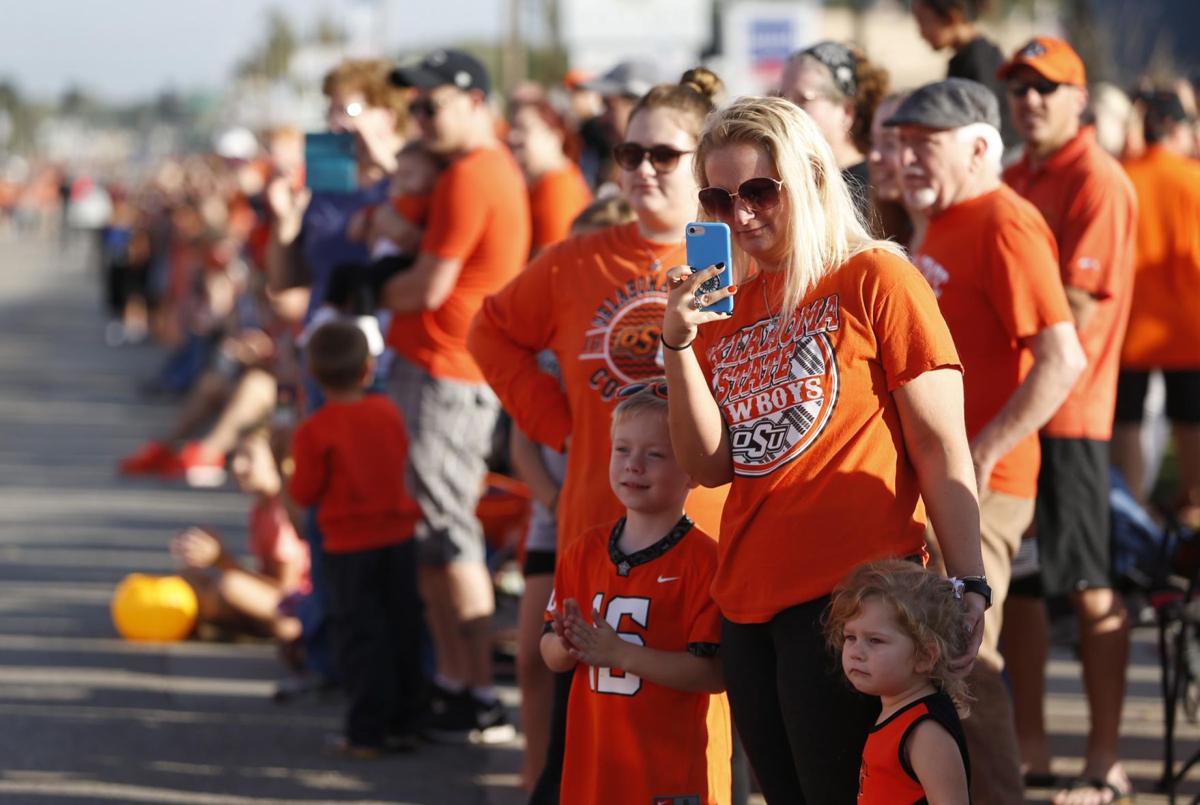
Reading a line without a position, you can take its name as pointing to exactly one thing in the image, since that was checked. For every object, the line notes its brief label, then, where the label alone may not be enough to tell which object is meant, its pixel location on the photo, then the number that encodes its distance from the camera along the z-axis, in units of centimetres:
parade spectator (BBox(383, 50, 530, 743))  1236
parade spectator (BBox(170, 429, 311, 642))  1552
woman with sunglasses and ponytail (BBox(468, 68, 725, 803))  880
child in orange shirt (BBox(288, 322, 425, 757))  1223
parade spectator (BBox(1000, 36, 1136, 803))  1043
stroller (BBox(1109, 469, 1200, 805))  1060
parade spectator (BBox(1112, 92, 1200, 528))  1538
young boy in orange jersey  747
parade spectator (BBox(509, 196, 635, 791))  980
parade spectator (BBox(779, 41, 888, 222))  1037
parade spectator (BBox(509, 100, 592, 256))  1411
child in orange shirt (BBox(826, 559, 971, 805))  645
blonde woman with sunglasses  667
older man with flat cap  876
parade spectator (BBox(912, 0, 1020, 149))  1168
